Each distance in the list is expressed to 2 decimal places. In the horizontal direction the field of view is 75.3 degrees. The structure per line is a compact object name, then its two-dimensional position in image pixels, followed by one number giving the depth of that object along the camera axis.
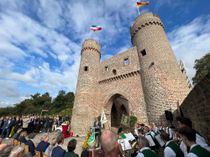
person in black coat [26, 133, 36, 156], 4.02
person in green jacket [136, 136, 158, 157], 2.38
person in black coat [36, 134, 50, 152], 3.84
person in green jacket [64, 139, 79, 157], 2.86
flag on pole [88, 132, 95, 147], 5.38
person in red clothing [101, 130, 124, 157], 1.65
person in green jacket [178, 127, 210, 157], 1.82
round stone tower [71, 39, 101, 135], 12.76
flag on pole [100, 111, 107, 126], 11.45
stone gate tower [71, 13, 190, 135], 10.68
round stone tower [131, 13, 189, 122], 10.22
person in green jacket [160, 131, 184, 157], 2.34
